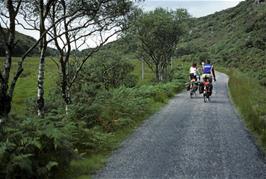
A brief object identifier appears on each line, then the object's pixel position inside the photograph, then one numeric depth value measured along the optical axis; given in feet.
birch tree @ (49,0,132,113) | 61.82
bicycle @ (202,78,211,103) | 81.21
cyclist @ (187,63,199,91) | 92.89
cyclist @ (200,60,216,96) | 82.84
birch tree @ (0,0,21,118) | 36.96
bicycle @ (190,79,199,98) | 92.71
